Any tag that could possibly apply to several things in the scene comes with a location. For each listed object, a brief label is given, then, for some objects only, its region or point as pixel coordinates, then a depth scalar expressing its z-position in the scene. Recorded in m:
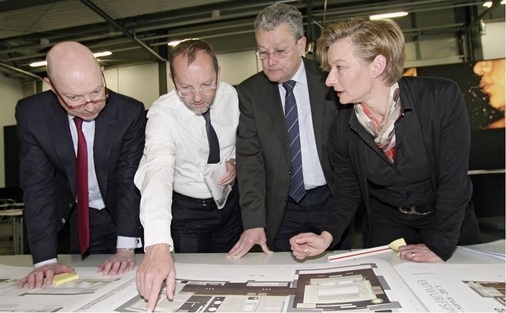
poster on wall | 6.60
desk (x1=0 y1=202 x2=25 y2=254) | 5.10
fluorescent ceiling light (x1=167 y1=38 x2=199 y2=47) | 8.92
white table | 0.83
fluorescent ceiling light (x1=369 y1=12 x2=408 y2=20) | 7.68
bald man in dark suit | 1.31
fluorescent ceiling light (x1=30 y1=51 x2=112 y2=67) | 8.95
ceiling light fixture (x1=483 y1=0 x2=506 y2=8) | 7.54
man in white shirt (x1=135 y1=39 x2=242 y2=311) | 1.40
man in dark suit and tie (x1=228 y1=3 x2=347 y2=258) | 1.63
